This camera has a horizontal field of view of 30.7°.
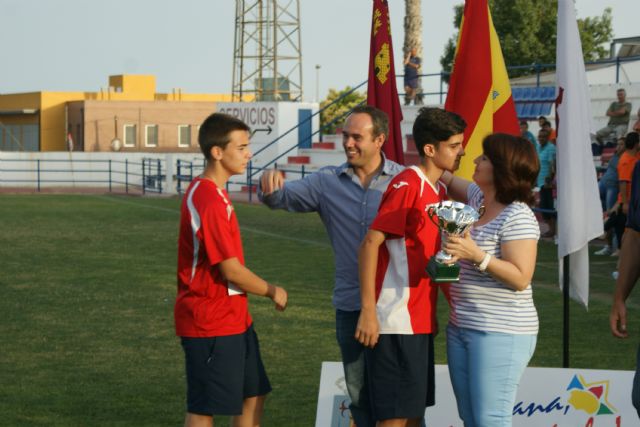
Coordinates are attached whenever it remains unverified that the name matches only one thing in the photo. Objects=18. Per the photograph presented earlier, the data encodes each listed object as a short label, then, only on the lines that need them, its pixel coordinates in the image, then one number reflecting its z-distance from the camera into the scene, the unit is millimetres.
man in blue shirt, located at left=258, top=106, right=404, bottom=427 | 5465
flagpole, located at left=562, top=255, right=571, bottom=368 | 7031
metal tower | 54000
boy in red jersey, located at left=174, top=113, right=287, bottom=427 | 5340
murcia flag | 7539
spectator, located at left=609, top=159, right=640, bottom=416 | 5324
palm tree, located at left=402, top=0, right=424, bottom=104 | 35031
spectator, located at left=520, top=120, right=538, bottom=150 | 19984
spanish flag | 7551
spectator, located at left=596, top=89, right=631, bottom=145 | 22219
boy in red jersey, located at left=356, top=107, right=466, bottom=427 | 5074
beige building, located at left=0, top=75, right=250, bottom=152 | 71000
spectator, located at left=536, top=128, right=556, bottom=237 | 19266
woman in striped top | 4980
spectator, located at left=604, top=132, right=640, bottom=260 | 15484
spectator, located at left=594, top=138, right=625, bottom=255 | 17016
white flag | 6746
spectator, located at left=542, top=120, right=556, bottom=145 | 19688
